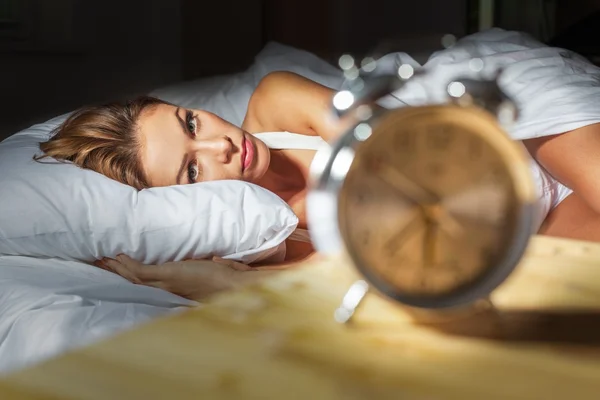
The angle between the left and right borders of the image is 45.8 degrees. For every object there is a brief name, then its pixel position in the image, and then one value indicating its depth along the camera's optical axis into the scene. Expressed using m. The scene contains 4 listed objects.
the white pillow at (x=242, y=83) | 1.33
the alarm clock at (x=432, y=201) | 0.50
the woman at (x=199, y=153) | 0.98
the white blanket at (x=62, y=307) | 0.63
